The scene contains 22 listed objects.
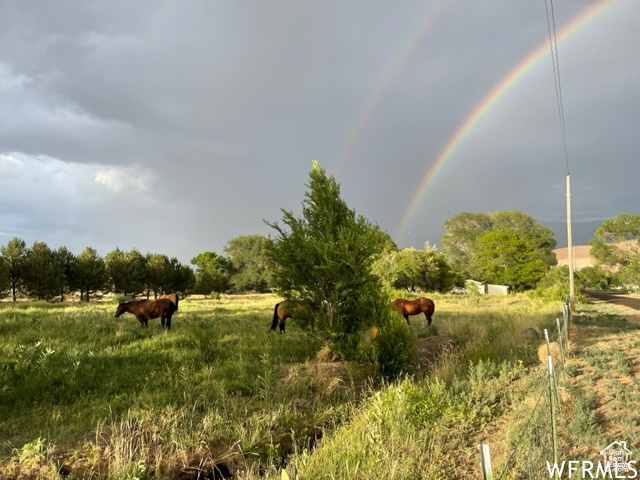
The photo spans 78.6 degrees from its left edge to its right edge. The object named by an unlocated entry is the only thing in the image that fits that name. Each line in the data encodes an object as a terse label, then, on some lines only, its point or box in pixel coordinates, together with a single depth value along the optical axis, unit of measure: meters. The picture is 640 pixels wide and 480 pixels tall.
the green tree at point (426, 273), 62.22
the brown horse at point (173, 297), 20.17
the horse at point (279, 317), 15.18
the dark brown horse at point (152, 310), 16.42
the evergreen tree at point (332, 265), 10.40
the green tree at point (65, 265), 47.94
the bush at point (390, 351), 9.61
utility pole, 27.75
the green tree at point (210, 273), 71.06
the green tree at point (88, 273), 48.44
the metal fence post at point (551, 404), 4.22
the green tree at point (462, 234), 91.88
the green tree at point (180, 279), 62.50
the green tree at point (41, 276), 43.97
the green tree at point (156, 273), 59.34
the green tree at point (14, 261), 44.22
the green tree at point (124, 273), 53.34
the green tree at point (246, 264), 90.19
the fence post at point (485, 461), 2.77
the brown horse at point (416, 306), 17.83
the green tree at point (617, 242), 65.88
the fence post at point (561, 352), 8.60
